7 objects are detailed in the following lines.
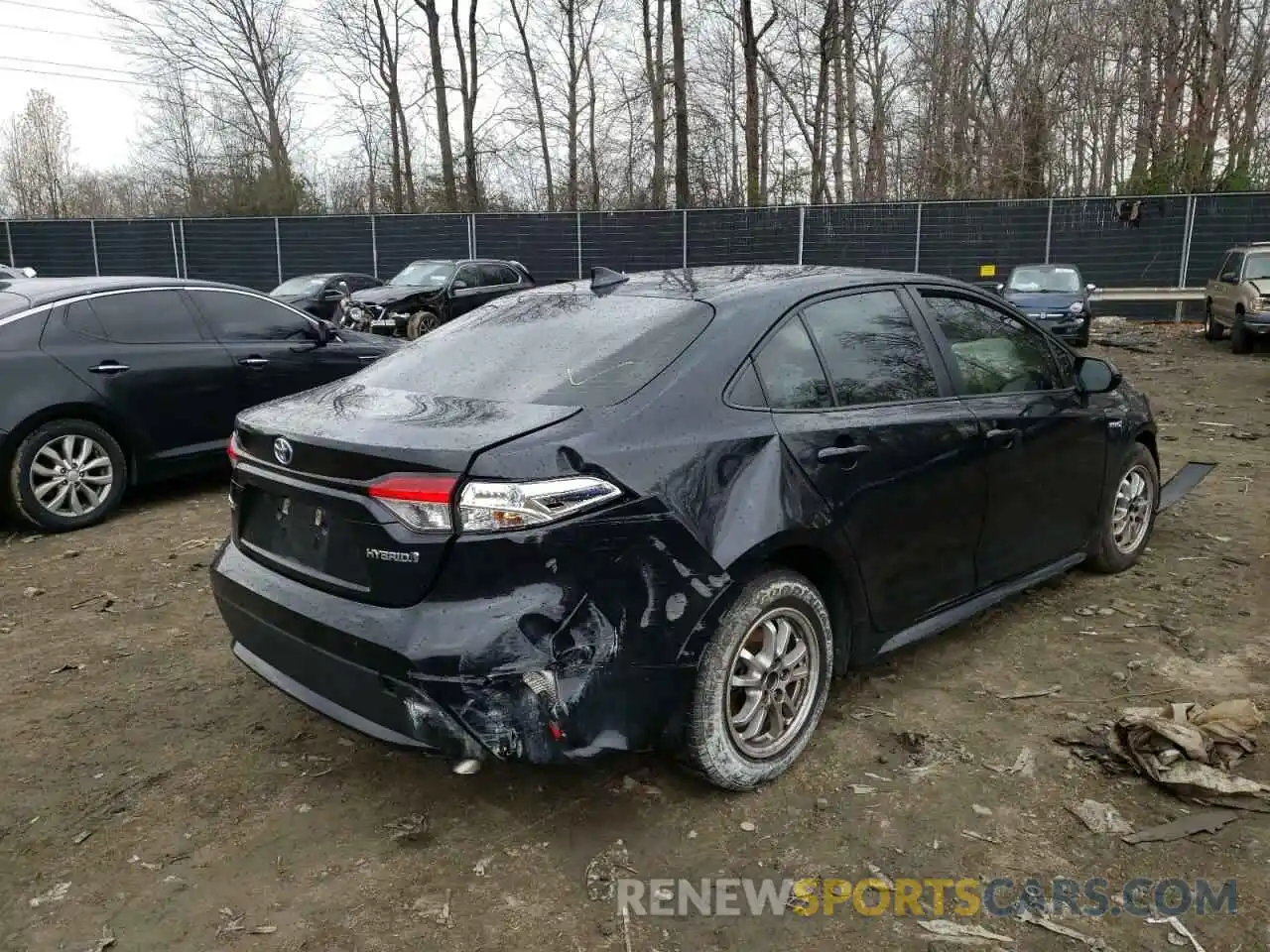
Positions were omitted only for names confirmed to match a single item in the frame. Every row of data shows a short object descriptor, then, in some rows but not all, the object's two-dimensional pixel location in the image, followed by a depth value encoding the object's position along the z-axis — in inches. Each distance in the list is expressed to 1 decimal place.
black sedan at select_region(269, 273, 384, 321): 701.3
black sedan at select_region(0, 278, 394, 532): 226.8
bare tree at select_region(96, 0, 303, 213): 1337.4
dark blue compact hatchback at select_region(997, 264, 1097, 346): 630.5
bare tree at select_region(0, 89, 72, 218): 1640.0
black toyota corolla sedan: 97.4
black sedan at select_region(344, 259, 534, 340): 624.7
